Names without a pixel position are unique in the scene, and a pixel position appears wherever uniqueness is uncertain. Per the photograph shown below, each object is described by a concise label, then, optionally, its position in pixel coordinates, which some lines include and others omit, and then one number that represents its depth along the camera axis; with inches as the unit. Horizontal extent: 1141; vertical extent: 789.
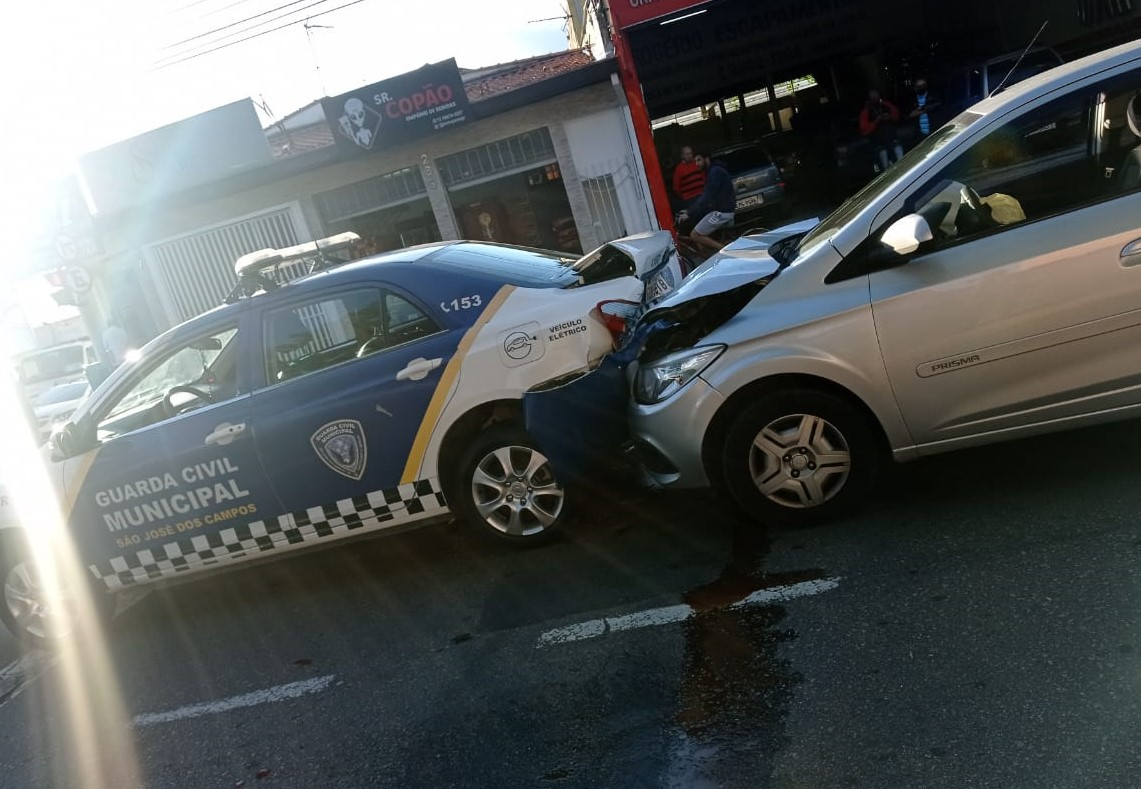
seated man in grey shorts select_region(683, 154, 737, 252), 446.3
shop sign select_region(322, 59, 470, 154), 522.3
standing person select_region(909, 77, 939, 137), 599.2
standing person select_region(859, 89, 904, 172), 610.2
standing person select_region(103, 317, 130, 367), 524.4
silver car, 147.3
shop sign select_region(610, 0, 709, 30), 501.7
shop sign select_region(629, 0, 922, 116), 822.5
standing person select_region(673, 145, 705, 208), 531.2
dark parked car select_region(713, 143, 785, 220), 631.8
